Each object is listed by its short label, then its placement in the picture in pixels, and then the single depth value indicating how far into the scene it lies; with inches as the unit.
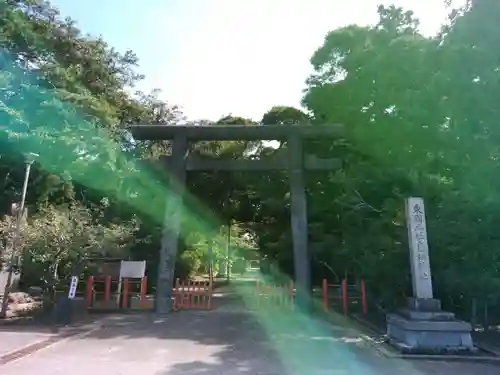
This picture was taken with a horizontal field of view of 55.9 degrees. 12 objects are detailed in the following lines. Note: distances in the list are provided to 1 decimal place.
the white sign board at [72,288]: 524.5
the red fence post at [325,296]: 696.4
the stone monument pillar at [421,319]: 366.9
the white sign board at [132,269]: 681.6
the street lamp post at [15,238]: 532.7
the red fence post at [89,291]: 647.8
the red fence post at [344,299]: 666.8
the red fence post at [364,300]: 653.9
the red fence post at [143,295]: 678.9
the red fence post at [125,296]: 684.7
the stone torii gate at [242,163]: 683.4
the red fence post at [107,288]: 672.5
